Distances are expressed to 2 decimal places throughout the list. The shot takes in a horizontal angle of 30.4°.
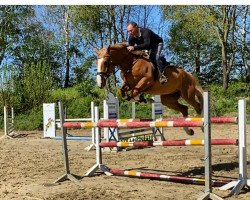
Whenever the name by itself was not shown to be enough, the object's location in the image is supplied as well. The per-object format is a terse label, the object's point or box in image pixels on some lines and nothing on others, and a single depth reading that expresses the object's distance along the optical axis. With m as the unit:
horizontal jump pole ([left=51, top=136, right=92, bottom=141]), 11.11
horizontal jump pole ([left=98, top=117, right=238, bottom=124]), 5.23
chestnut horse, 5.91
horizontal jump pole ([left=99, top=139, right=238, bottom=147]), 5.14
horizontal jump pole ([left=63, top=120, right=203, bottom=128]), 5.00
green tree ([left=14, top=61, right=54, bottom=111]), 19.83
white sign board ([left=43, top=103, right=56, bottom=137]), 13.70
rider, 6.01
